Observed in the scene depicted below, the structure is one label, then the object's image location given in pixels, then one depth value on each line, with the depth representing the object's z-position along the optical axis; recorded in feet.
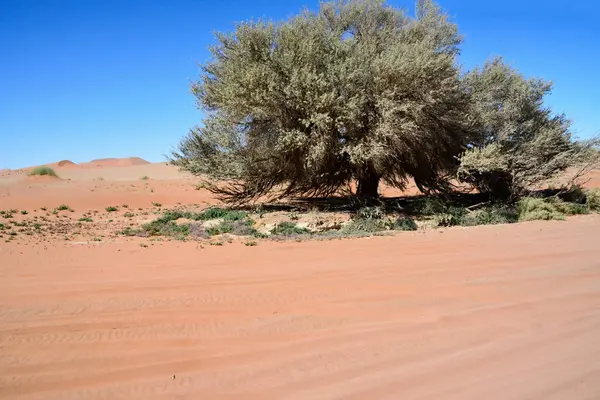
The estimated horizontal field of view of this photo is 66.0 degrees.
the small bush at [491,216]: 46.50
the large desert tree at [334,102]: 44.70
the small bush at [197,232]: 38.26
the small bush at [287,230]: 40.78
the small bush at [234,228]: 40.57
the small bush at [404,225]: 42.91
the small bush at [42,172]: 129.00
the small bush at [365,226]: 41.28
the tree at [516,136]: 51.26
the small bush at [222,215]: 47.54
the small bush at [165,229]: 40.06
